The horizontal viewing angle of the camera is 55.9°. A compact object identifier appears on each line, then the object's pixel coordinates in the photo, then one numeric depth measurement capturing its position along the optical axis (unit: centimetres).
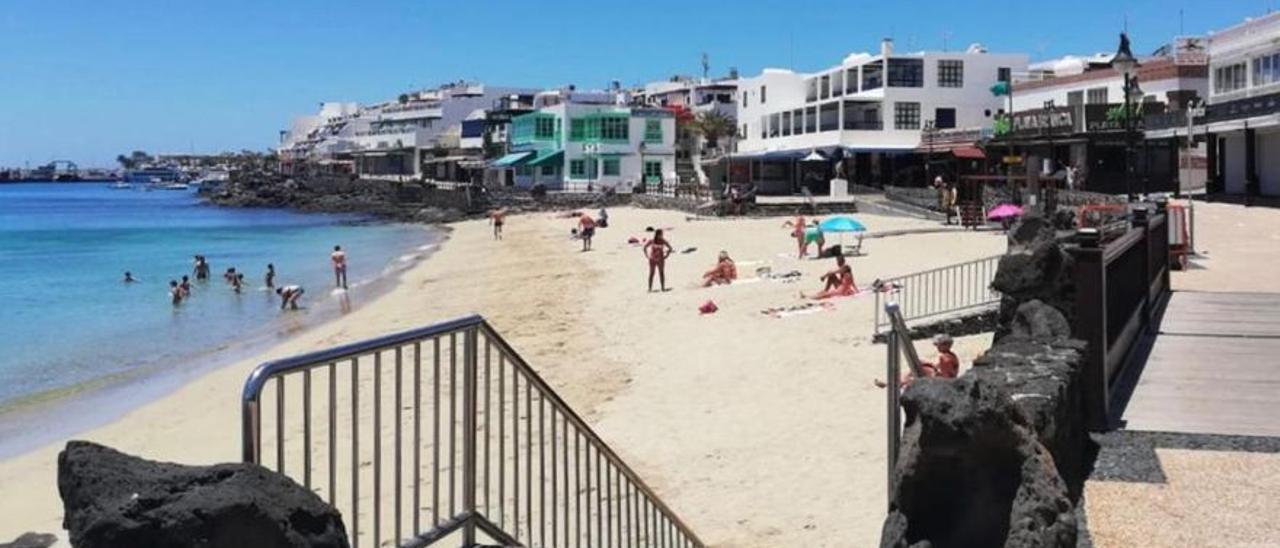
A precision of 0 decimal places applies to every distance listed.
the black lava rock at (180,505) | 280
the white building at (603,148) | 7931
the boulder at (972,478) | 476
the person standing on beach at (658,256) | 2650
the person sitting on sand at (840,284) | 2078
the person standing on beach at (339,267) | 3525
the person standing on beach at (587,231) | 4253
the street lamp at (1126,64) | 2153
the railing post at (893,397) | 573
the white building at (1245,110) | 3709
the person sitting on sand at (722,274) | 2548
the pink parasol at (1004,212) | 2905
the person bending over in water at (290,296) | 3234
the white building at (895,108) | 6116
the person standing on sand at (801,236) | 2958
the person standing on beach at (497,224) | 5491
